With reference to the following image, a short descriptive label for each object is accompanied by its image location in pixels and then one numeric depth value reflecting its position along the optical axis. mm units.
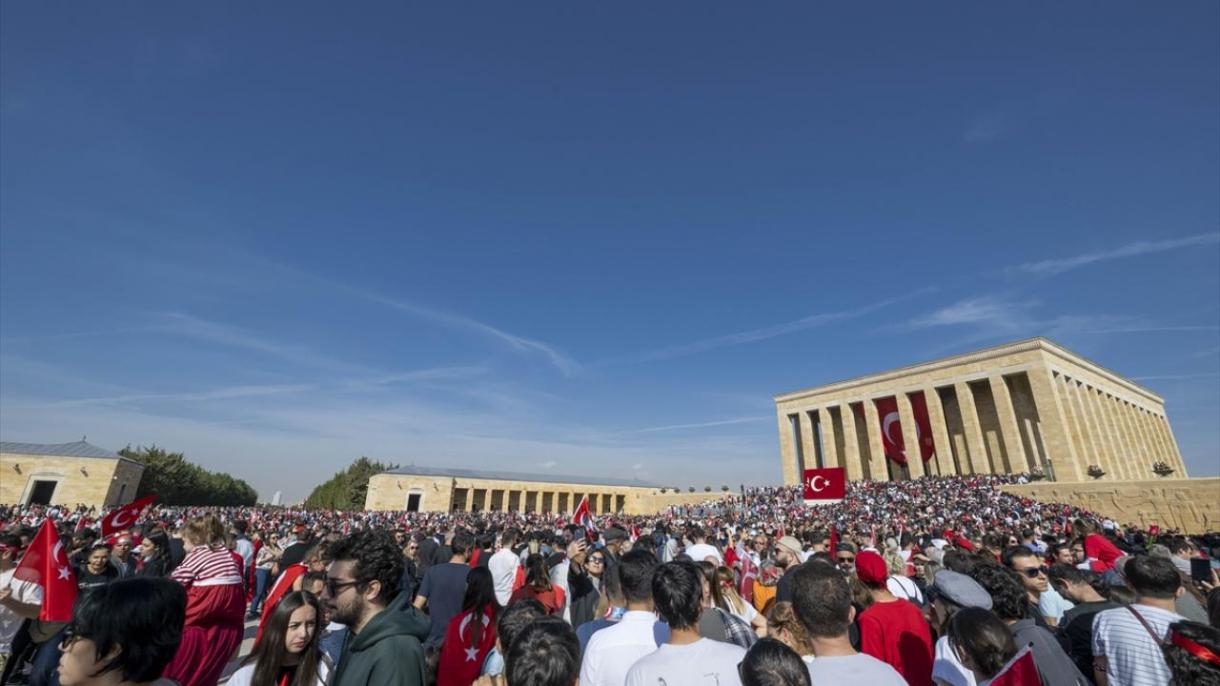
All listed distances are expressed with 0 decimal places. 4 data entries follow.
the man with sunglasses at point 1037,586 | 4824
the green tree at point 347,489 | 65562
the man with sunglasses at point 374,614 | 2389
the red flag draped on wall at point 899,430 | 42531
